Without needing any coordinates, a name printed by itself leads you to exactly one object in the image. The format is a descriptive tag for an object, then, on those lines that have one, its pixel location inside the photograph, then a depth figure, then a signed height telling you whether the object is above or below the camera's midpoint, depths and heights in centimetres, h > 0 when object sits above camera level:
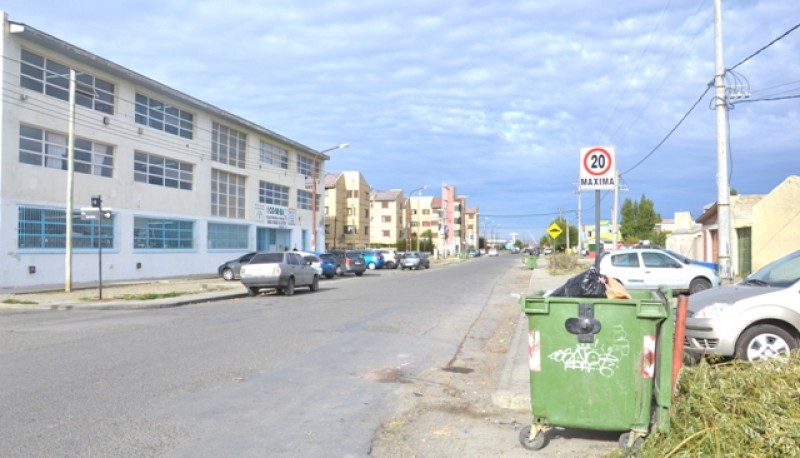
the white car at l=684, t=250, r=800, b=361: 740 -92
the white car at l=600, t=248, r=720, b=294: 1892 -77
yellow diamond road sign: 3481 +83
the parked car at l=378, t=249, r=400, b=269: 5206 -113
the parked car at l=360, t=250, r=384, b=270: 5075 -110
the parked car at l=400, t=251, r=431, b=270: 5101 -119
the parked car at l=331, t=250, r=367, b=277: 3859 -108
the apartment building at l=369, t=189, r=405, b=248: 11325 +478
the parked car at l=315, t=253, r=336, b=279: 3584 -110
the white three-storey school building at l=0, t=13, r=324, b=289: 2453 +360
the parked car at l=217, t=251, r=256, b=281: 3267 -113
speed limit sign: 966 +118
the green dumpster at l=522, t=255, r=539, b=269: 4863 -120
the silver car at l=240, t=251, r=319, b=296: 2231 -98
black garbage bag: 538 -34
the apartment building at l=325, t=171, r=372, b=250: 8731 +495
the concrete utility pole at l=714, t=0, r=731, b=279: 1703 +213
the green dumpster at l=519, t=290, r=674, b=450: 496 -92
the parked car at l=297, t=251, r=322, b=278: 3344 -74
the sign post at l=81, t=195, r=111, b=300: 2014 +102
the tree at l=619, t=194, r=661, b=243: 7269 +278
